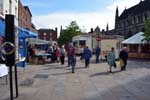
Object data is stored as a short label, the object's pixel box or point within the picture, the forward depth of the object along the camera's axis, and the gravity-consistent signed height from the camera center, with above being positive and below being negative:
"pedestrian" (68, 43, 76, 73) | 8.99 -0.28
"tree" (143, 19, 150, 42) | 18.77 +2.06
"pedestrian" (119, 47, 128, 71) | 10.06 -0.53
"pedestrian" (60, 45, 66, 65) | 11.81 -0.52
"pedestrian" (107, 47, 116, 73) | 9.25 -0.61
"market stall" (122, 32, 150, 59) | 19.31 +0.22
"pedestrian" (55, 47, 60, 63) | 12.96 -0.47
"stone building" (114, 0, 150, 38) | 40.50 +9.13
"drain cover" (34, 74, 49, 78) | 7.63 -1.45
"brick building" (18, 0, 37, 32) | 21.23 +4.91
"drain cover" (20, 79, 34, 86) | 6.15 -1.50
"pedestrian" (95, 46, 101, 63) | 13.31 -0.31
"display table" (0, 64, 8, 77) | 5.56 -0.85
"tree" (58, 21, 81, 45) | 40.99 +5.21
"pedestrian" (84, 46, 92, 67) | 10.91 -0.49
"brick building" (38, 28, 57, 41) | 63.48 +6.74
